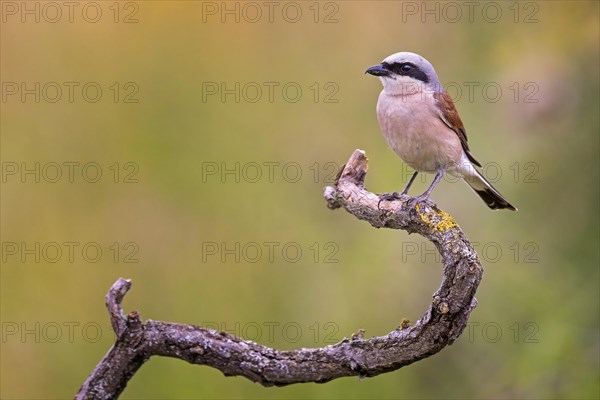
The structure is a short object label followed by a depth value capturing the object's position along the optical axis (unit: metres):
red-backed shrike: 9.70
